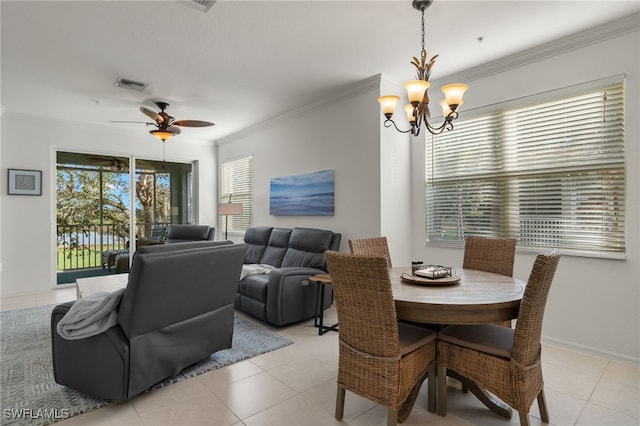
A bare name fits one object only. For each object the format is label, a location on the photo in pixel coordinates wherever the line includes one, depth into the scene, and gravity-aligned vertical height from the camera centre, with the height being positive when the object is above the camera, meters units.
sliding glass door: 5.67 +0.09
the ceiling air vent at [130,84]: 3.86 +1.49
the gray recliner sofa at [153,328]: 2.07 -0.76
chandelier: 2.24 +0.78
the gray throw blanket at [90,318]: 2.06 -0.63
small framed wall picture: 5.02 +0.49
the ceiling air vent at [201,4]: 2.44 +1.51
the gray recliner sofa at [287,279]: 3.51 -0.71
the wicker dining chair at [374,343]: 1.77 -0.73
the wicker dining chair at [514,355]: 1.73 -0.78
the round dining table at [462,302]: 1.77 -0.47
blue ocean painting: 4.47 +0.25
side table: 3.39 -0.92
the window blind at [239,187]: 6.09 +0.49
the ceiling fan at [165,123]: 4.19 +1.13
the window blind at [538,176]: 2.82 +0.34
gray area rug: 2.11 -1.20
